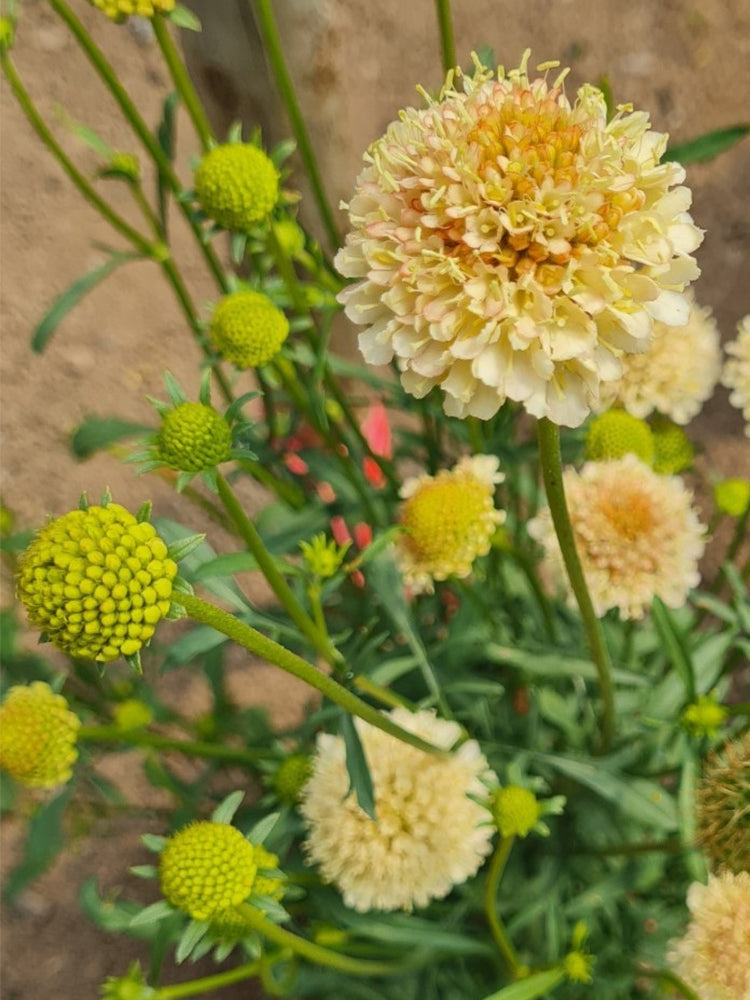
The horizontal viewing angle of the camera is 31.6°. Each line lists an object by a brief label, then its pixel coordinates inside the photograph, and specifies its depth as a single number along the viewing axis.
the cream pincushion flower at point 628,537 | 0.29
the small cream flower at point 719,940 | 0.25
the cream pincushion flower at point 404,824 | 0.28
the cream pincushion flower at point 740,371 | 0.31
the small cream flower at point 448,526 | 0.28
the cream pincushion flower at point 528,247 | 0.21
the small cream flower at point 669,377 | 0.32
